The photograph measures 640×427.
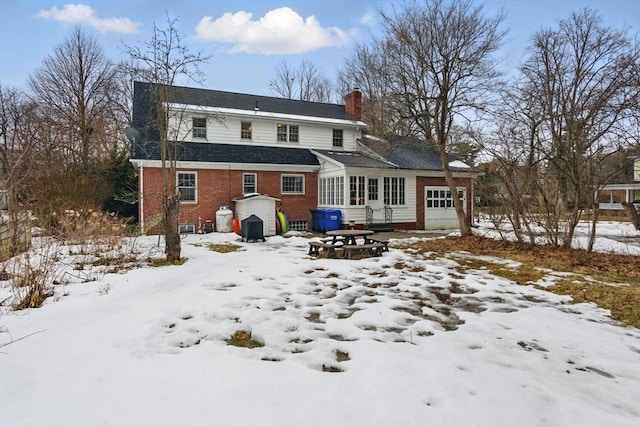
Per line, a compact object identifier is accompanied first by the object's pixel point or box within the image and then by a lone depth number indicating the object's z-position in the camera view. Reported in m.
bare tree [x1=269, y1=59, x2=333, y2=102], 34.00
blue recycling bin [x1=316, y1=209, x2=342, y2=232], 15.83
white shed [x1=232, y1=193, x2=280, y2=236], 14.83
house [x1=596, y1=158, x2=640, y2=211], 33.22
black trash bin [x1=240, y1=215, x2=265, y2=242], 12.73
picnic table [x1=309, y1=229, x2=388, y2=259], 9.17
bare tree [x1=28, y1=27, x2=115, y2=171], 22.22
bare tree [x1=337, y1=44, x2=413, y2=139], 14.86
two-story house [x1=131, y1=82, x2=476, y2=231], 15.50
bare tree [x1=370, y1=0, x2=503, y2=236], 12.93
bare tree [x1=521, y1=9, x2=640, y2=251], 8.73
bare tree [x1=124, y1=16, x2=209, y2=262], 10.10
